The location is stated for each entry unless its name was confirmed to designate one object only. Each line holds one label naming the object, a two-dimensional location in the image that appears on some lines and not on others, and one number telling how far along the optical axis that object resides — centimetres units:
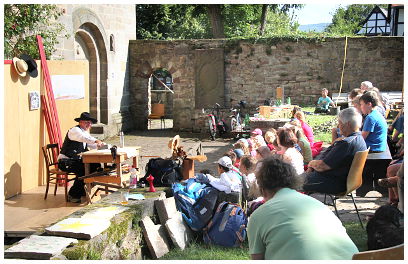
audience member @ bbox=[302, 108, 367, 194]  592
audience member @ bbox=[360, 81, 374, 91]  1014
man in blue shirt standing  670
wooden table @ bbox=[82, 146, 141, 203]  802
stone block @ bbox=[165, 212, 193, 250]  598
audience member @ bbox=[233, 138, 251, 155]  785
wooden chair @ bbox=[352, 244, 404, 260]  314
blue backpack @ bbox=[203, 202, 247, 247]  598
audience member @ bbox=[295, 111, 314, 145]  916
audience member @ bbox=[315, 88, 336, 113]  1502
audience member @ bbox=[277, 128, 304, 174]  642
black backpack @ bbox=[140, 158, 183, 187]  713
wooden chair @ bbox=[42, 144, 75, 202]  836
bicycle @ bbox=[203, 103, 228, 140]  1767
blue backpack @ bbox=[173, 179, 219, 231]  623
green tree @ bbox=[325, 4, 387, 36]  4369
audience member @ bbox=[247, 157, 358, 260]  321
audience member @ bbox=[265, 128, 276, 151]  824
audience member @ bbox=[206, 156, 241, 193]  645
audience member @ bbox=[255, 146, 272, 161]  688
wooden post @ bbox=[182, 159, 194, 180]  773
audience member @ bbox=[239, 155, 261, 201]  649
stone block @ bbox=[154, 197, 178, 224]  614
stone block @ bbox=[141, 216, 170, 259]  582
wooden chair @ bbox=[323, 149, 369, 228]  583
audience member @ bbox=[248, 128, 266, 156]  857
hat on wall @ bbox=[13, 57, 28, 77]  898
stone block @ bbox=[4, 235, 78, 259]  434
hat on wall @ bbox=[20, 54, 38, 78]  941
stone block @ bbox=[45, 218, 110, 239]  476
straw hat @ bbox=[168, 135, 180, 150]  795
